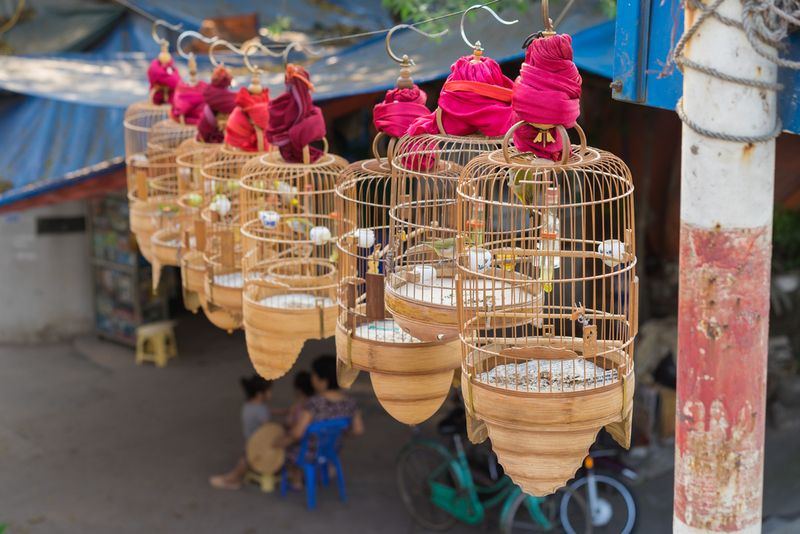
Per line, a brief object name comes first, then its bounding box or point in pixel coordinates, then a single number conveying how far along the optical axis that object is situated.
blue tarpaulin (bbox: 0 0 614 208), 7.00
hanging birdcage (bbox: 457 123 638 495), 3.14
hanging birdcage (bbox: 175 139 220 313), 5.40
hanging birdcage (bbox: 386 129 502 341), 3.61
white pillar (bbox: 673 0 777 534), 2.16
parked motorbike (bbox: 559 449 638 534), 7.61
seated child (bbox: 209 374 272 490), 8.52
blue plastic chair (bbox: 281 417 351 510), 8.19
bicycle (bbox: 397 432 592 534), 7.63
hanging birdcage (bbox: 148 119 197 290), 5.92
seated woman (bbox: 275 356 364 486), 8.17
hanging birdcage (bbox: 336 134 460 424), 3.85
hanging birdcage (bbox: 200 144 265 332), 5.00
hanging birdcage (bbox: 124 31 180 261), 6.22
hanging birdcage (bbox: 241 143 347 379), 4.42
